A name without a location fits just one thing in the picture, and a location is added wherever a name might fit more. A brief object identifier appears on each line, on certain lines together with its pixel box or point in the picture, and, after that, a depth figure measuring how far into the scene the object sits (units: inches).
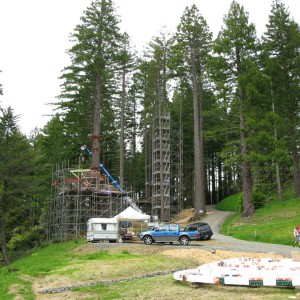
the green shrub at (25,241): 1517.0
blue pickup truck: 1041.5
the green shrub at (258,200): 1469.0
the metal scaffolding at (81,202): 1366.8
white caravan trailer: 1135.0
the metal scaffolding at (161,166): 1795.0
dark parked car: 1078.4
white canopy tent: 1195.1
